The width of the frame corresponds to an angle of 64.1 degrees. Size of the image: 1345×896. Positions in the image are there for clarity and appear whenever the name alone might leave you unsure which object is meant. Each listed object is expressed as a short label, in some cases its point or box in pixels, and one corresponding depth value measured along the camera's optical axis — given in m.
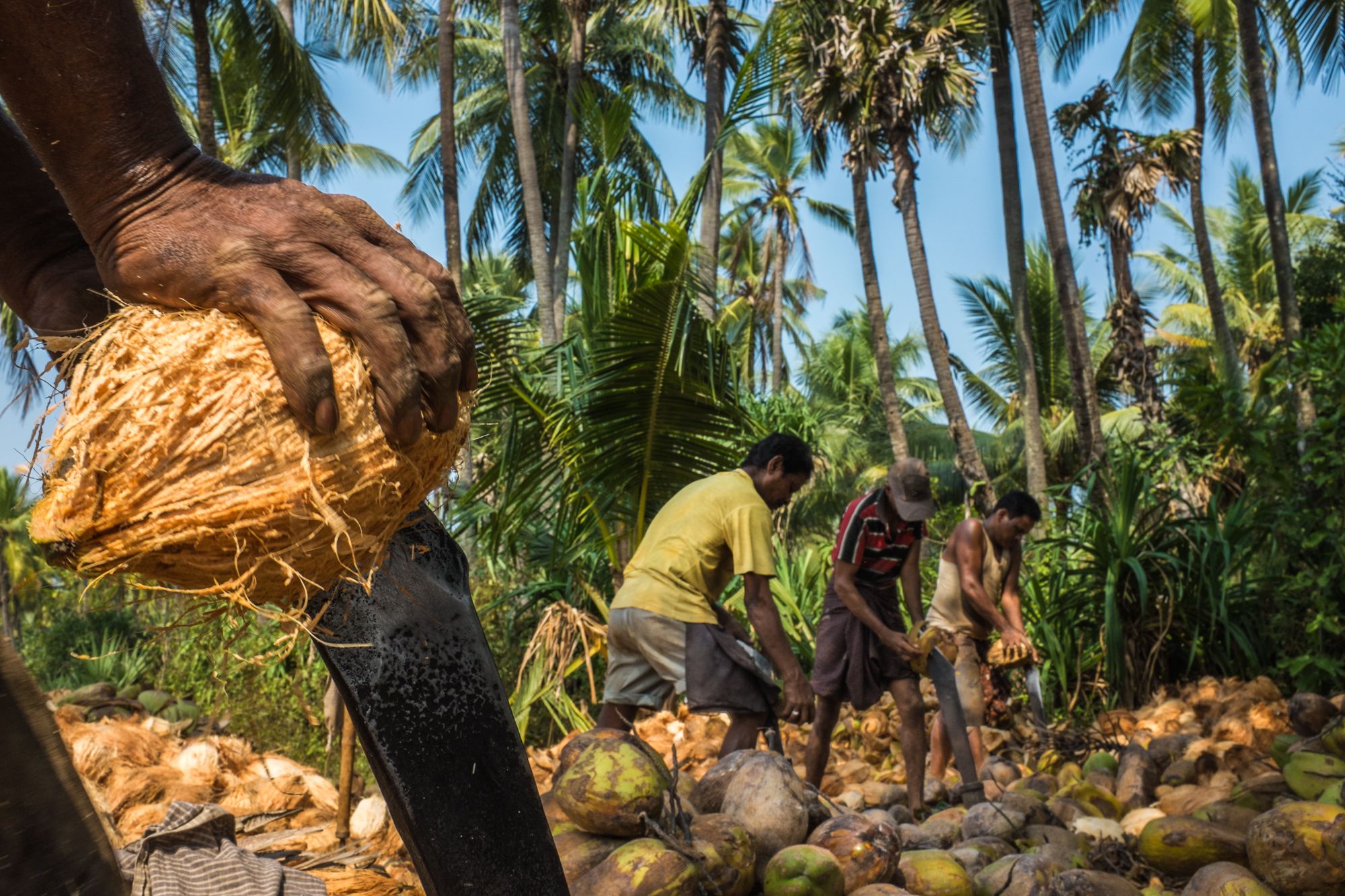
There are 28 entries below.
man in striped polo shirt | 5.70
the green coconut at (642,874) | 2.20
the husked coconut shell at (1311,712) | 4.00
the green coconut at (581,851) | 2.44
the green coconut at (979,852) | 3.06
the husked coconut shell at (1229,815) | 3.32
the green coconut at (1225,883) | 2.61
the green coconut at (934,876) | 2.68
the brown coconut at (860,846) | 2.60
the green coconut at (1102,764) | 5.17
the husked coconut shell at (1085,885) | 2.58
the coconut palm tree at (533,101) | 22.44
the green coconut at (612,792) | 2.47
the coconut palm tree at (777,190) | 27.91
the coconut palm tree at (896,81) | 14.66
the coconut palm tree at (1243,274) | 24.81
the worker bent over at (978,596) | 6.39
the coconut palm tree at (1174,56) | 17.50
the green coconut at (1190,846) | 3.05
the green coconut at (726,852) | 2.38
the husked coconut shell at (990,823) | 3.58
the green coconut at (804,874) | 2.38
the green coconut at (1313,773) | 3.31
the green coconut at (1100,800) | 4.24
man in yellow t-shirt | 4.97
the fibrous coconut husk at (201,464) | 1.07
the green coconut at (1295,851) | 2.71
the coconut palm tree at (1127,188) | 15.77
